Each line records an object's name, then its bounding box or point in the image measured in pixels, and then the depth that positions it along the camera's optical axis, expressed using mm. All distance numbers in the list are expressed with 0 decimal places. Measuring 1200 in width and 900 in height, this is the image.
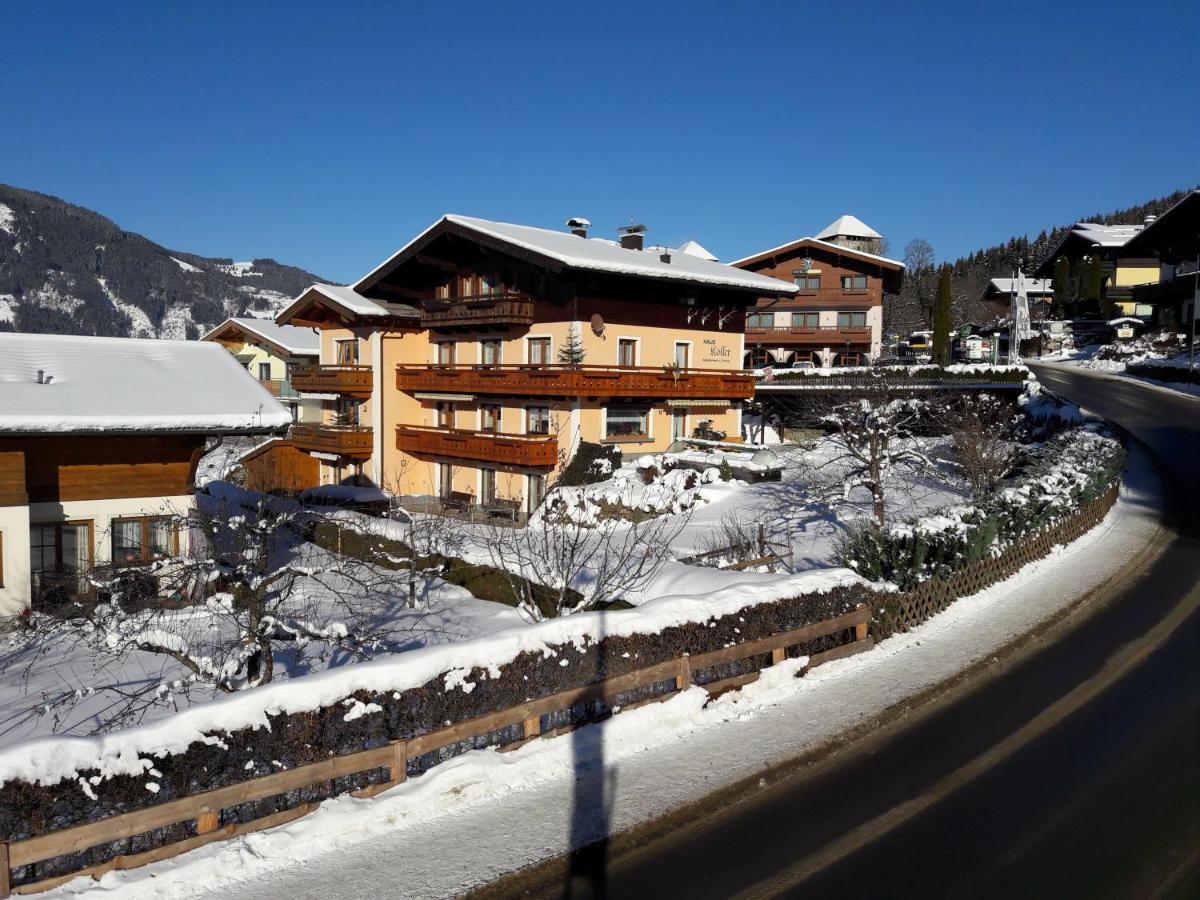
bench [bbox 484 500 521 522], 31656
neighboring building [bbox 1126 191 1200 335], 54688
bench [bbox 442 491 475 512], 33062
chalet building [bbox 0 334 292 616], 15219
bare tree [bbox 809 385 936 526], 23594
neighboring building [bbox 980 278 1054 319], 88875
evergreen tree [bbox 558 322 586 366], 30109
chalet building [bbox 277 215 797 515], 30891
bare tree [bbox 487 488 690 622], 13508
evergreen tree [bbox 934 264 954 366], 51512
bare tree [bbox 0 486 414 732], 10945
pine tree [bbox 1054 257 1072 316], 84250
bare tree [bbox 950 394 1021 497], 24719
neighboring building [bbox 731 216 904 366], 52250
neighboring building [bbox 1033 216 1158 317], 76250
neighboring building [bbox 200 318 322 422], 49219
